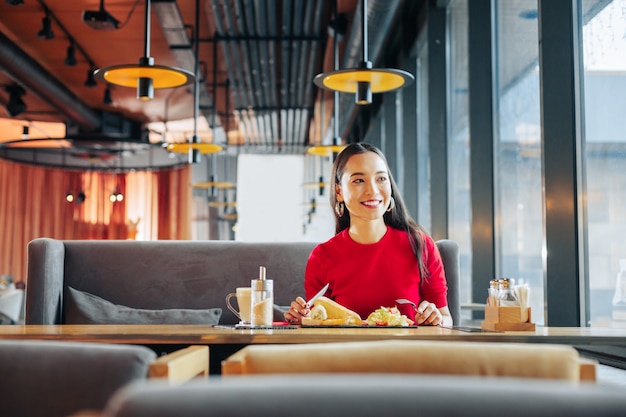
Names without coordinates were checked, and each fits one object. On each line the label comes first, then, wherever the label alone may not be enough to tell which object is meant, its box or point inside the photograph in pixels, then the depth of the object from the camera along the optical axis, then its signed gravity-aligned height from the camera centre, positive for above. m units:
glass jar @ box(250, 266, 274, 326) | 2.13 -0.14
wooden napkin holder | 1.97 -0.18
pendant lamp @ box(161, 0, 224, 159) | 7.05 +1.10
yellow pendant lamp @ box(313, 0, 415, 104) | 3.61 +0.92
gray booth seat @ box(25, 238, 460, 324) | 3.33 -0.08
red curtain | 17.30 +1.24
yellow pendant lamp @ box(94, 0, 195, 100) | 3.81 +0.98
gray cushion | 3.12 -0.26
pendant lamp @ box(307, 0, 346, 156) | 6.03 +1.08
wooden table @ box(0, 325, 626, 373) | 1.75 -0.20
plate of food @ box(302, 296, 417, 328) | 2.08 -0.18
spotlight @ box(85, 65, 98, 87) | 9.83 +2.38
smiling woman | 2.52 +0.01
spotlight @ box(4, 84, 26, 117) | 10.70 +2.31
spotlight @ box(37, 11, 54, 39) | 7.83 +2.46
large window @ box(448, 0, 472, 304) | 5.44 +0.91
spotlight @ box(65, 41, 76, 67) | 8.88 +2.48
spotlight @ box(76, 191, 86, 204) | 17.52 +1.39
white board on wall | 16.16 +1.33
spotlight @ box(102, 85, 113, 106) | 10.94 +2.39
